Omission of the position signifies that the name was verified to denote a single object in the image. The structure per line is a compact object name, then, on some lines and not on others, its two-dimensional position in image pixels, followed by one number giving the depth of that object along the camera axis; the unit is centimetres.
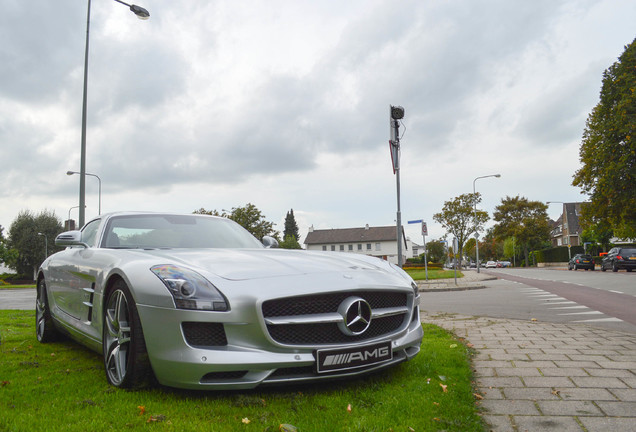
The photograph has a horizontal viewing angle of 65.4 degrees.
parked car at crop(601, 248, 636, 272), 2875
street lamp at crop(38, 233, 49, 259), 5528
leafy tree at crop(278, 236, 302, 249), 7000
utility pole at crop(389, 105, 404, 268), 1141
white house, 8919
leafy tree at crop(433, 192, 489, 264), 5542
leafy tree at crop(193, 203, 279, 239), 4453
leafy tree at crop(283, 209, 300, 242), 10762
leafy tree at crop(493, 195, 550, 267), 6788
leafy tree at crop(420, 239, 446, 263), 9731
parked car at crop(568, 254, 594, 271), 3669
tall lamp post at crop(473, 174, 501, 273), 4072
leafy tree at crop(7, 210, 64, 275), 5781
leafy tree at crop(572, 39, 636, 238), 2698
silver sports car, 281
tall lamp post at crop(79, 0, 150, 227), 1309
